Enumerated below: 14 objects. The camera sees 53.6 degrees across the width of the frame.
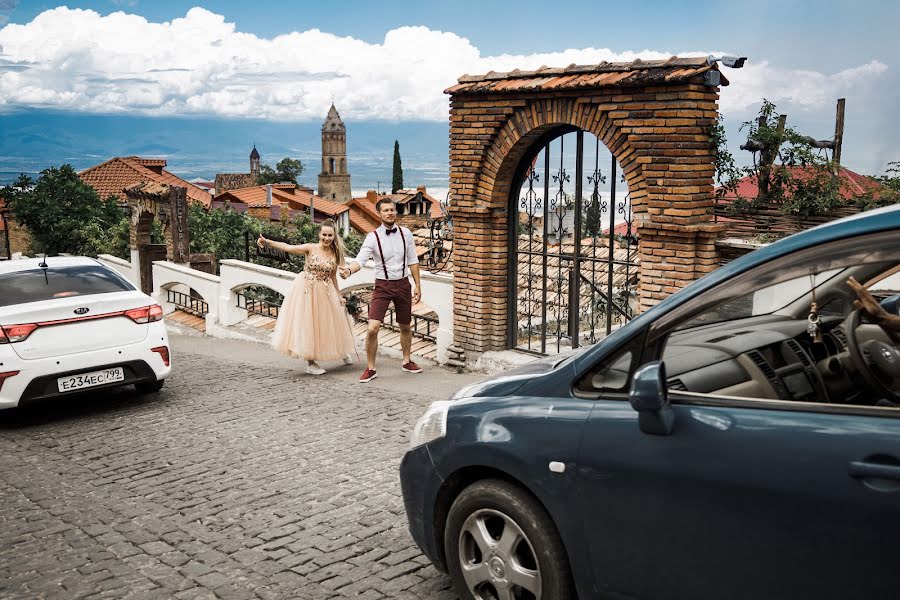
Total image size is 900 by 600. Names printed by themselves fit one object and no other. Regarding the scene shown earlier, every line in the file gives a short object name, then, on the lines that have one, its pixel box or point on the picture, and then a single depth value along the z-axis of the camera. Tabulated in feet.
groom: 32.73
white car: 27.45
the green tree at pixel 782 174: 26.71
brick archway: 27.27
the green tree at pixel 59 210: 103.45
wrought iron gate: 30.71
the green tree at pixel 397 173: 391.45
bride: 35.17
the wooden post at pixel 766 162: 27.58
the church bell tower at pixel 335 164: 529.24
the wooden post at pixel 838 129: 30.14
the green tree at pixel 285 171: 469.16
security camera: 26.14
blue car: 9.37
